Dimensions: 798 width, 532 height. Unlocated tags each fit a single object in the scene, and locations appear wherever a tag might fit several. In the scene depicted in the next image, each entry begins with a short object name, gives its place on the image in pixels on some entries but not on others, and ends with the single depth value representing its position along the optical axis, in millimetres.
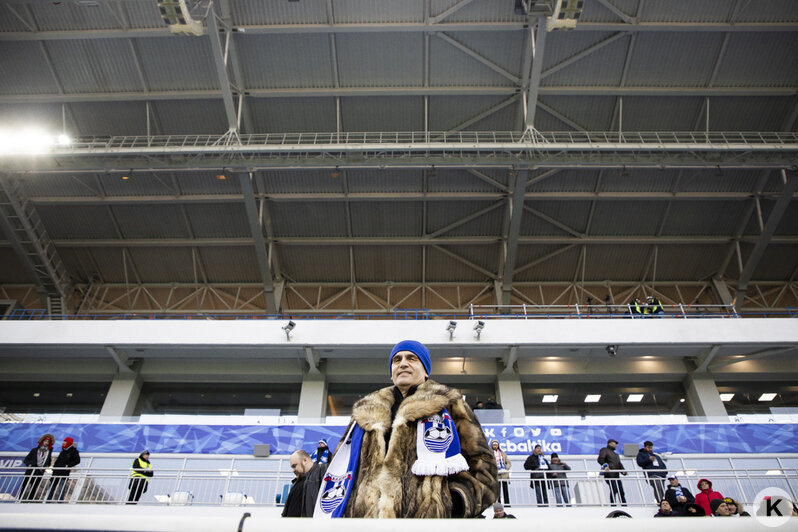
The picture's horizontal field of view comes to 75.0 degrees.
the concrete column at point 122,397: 20609
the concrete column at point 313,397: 20594
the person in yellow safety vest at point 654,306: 21153
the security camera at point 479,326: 19669
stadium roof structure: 20750
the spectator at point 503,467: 10250
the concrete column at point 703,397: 20500
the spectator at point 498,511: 7985
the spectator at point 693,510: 7704
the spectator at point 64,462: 10555
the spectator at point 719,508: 7697
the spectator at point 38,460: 10922
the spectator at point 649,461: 11258
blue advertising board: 15828
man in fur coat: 2309
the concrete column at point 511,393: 20625
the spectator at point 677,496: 8594
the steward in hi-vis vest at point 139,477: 10337
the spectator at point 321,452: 9200
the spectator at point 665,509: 8469
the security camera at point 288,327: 19969
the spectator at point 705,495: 8484
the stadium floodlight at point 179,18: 17281
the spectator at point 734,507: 7770
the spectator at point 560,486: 10405
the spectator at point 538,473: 10468
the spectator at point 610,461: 10961
